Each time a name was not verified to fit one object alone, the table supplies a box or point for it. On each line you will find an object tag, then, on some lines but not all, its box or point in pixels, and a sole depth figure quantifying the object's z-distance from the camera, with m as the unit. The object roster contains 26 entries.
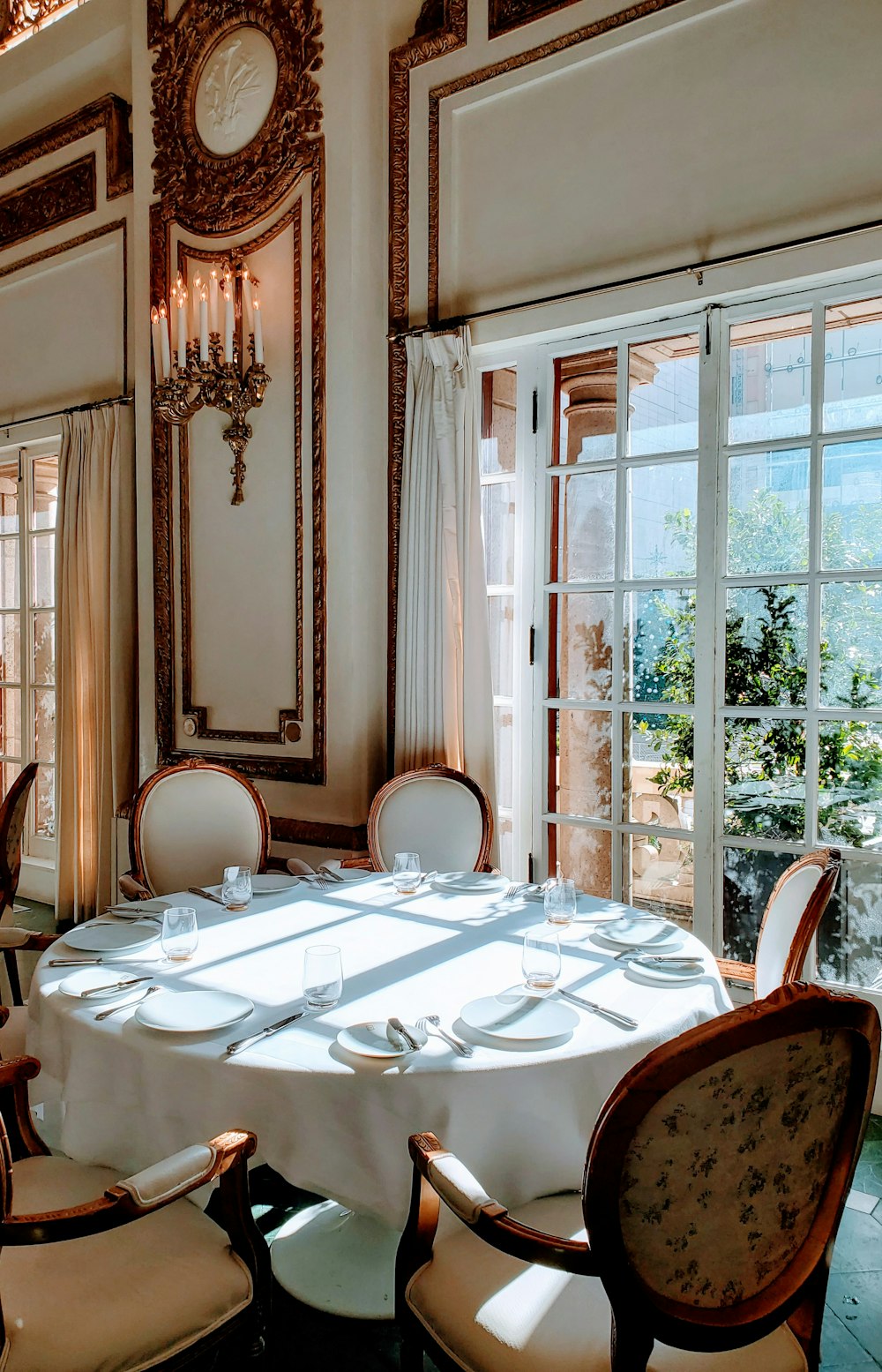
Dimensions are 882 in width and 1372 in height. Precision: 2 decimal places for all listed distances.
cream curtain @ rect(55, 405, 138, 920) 3.66
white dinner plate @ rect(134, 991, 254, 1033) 1.31
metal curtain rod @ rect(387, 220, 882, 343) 2.21
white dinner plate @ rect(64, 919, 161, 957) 1.63
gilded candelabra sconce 2.84
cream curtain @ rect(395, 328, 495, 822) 2.81
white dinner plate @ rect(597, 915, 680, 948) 1.69
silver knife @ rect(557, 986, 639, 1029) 1.33
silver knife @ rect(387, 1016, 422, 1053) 1.25
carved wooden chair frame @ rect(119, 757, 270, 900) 2.31
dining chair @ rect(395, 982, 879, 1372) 0.87
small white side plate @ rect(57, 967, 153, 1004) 1.44
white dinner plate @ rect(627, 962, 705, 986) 1.51
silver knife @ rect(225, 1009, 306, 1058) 1.26
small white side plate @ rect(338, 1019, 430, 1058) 1.23
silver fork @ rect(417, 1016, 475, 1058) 1.25
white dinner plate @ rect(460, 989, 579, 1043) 1.28
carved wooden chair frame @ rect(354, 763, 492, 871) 2.54
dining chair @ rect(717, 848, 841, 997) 1.47
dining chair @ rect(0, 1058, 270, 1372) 1.03
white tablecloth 1.21
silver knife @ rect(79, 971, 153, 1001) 1.43
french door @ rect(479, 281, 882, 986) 2.30
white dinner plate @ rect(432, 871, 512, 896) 2.08
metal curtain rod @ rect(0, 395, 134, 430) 3.64
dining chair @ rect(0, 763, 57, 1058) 2.59
